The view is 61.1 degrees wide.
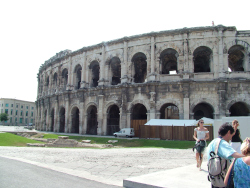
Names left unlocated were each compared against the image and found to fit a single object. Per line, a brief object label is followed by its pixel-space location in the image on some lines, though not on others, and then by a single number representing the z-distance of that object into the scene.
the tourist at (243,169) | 2.83
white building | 71.38
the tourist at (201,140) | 6.74
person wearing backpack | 3.28
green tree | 66.38
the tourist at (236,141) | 5.42
